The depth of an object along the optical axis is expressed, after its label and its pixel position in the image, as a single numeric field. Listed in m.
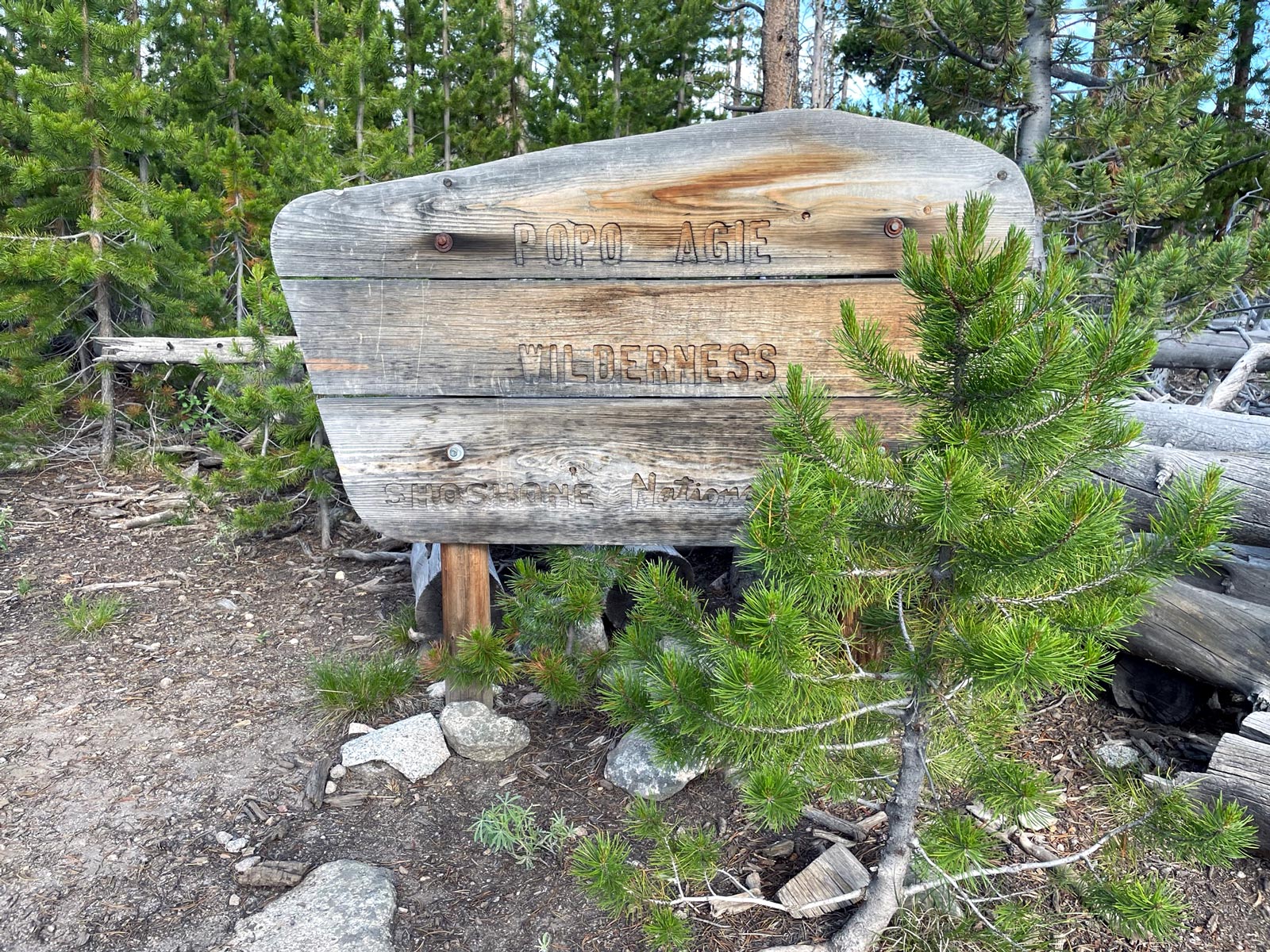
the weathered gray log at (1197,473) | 3.05
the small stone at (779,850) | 2.60
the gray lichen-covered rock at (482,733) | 3.16
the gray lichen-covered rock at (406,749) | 3.05
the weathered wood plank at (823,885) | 2.28
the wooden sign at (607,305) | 2.84
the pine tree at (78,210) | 5.99
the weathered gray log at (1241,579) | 3.31
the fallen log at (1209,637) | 2.89
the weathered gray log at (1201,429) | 3.45
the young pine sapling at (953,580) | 1.53
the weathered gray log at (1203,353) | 5.64
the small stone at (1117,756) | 2.96
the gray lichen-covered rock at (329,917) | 2.27
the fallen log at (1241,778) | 2.48
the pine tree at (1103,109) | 4.60
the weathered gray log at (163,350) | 5.93
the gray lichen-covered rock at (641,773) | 2.90
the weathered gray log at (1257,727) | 2.60
